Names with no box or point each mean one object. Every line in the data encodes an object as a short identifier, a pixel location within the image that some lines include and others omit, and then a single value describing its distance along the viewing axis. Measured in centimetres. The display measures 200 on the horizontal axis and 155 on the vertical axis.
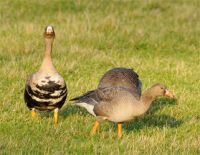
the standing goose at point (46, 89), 1772
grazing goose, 1634
